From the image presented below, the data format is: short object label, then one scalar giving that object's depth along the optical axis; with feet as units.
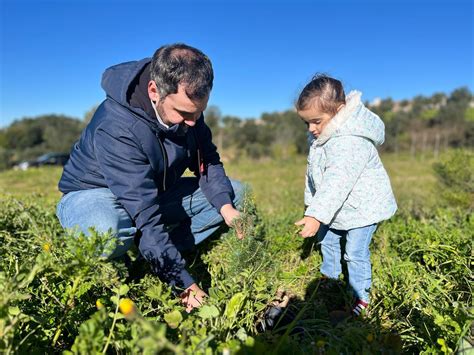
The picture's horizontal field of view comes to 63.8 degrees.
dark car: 62.95
